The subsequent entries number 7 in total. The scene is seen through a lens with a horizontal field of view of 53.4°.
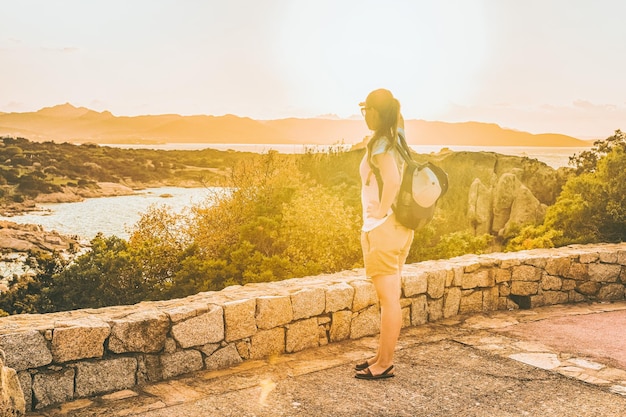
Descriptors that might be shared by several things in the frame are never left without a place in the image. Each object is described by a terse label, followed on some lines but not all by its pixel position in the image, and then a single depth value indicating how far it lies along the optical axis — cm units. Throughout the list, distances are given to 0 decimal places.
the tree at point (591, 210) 1082
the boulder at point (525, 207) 3258
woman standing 405
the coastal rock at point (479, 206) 3341
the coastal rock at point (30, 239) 1725
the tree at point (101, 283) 1364
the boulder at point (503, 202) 3459
